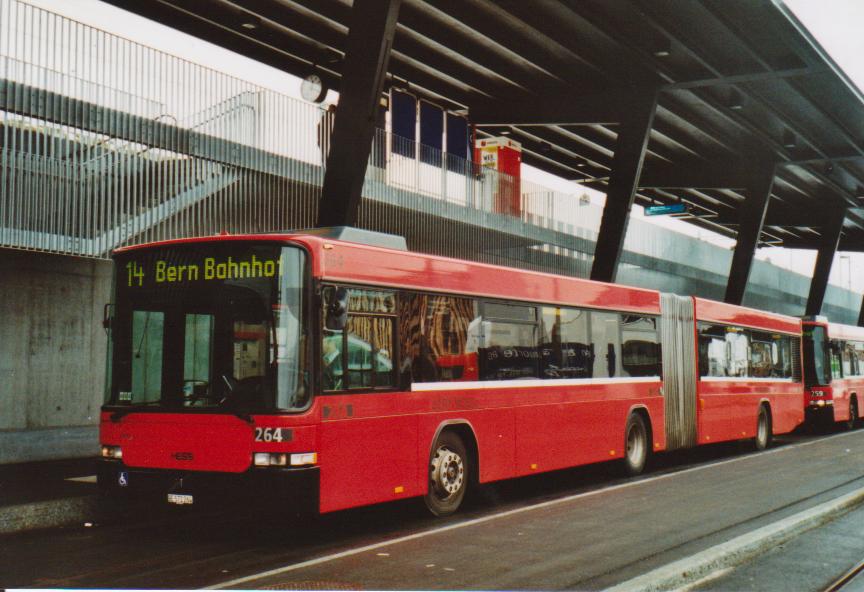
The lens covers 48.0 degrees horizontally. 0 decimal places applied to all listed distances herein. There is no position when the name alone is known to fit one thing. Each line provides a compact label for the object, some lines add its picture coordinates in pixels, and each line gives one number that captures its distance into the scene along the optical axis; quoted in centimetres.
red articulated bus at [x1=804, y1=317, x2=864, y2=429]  2553
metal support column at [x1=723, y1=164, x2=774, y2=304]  2936
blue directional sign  2907
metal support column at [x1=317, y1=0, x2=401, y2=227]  1438
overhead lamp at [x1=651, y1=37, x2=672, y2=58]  1992
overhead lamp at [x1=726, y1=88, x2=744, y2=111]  2383
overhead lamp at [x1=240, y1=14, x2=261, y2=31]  1877
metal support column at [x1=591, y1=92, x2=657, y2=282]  2212
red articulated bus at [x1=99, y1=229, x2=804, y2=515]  841
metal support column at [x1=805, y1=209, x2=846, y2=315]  3800
